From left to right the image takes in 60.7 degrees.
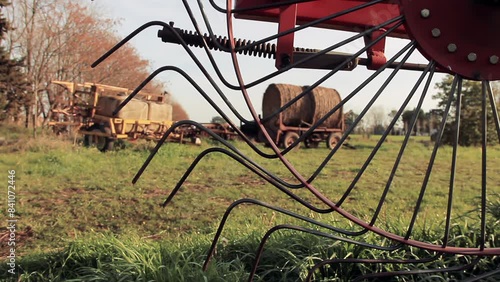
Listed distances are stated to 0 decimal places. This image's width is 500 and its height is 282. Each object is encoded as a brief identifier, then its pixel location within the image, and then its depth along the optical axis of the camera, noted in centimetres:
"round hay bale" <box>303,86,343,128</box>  1084
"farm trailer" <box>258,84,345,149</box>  1014
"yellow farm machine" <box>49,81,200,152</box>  785
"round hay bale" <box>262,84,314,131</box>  1034
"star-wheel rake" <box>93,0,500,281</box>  87
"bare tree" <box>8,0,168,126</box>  834
